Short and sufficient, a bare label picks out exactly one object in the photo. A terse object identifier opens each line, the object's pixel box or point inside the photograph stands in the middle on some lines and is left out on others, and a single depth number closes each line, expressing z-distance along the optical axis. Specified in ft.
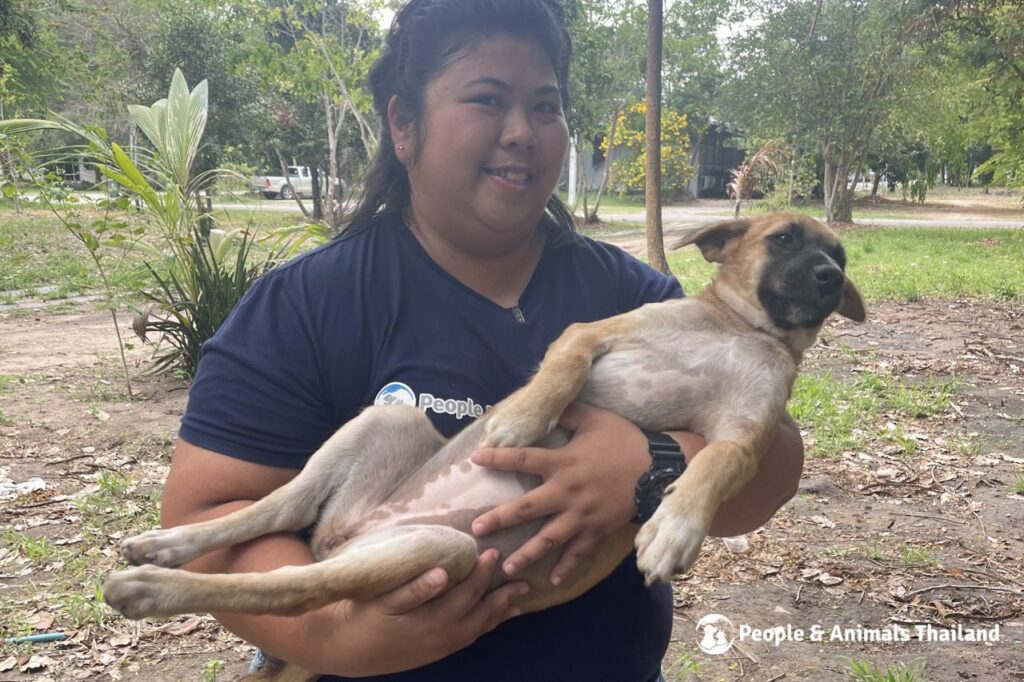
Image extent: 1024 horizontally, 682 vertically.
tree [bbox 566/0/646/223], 71.05
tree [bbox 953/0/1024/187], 47.03
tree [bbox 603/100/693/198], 93.15
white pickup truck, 111.77
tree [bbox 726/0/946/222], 70.79
